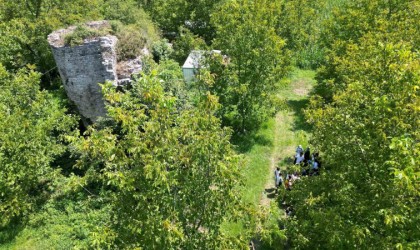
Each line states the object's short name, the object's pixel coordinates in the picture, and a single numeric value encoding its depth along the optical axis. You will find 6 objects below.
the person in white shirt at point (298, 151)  17.06
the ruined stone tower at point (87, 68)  17.45
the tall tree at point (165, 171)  7.50
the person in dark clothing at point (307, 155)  16.78
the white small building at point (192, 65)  19.51
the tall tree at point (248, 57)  17.89
